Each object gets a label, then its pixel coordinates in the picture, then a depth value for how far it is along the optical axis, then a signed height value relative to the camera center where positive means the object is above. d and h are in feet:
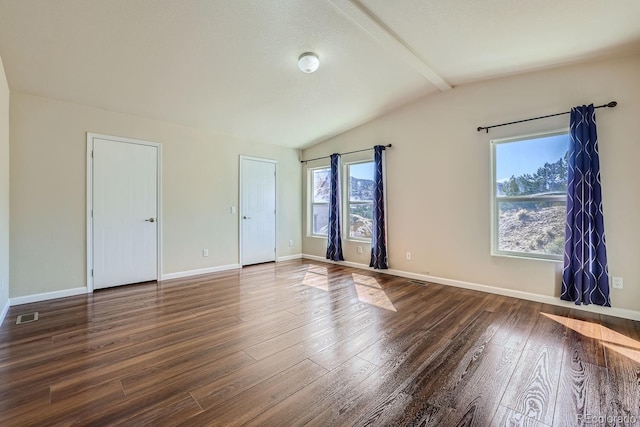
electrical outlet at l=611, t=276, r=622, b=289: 9.62 -2.27
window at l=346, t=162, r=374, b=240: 17.08 +0.82
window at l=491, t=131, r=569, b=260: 10.84 +0.75
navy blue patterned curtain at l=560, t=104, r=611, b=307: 9.64 -0.21
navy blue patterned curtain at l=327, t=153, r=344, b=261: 18.07 +0.30
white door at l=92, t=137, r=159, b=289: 12.61 +0.07
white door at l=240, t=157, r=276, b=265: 17.56 +0.22
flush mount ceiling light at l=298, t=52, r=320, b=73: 10.07 +5.35
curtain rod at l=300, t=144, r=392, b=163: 15.67 +3.73
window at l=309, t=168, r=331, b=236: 19.65 +1.01
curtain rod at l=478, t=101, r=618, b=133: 9.66 +3.66
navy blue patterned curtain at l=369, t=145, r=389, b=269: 15.67 -0.01
